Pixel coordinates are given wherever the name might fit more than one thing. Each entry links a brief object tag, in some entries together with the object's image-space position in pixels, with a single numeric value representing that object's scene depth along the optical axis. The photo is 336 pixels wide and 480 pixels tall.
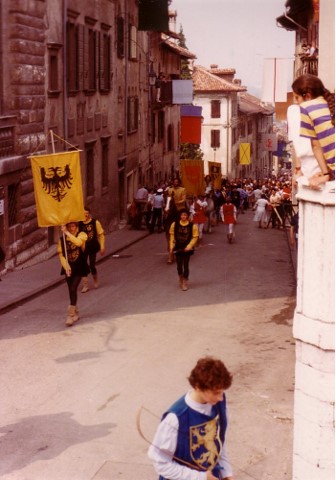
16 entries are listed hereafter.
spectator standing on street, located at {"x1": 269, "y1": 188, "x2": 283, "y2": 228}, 34.91
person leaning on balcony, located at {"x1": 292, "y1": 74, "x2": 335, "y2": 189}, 6.17
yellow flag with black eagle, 15.97
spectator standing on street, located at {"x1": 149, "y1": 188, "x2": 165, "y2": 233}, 32.56
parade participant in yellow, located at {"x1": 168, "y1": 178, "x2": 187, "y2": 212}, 28.81
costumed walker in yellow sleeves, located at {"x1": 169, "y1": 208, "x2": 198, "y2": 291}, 17.84
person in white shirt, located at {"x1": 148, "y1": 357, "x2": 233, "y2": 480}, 5.49
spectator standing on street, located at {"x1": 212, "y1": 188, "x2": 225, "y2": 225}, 36.20
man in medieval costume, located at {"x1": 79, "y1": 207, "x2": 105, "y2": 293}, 17.34
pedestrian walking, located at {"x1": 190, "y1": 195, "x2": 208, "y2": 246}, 26.69
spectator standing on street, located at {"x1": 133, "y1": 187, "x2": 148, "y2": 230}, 34.22
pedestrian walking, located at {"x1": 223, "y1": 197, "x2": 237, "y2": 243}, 27.91
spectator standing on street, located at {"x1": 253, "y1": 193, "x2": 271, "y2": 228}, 35.31
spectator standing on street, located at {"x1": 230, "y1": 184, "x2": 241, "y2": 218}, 43.25
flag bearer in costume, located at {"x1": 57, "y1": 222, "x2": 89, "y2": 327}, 14.55
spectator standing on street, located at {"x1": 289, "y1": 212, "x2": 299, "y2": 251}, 22.81
